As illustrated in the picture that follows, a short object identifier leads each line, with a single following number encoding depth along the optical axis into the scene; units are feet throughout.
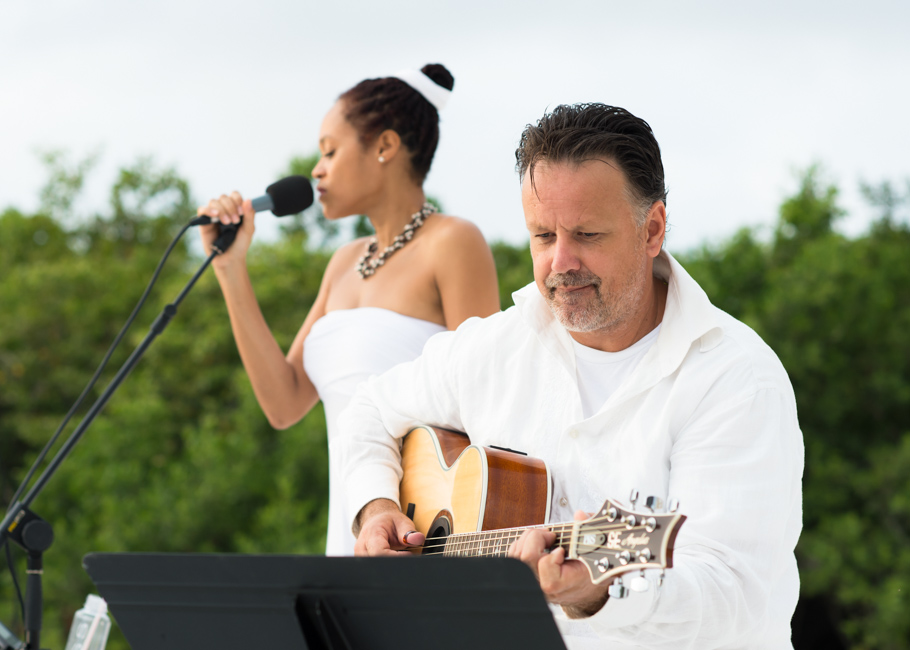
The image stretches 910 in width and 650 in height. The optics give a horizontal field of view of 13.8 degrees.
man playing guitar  15.41
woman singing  17.50
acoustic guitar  15.03
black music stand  14.95
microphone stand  16.37
